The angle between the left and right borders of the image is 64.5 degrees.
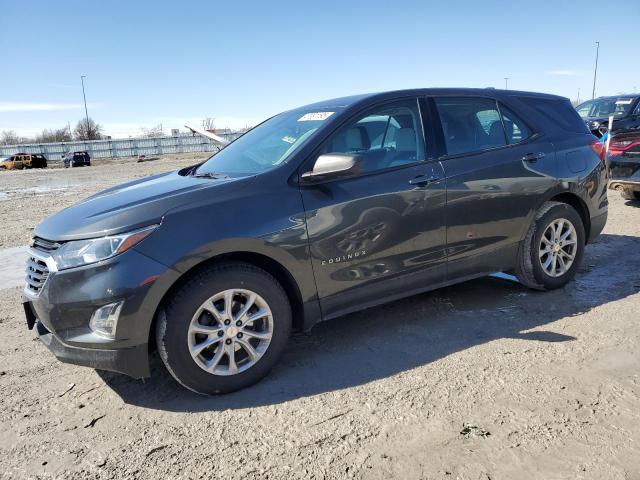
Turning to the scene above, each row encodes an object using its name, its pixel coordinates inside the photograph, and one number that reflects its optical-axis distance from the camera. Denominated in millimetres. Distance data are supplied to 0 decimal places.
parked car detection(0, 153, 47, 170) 40062
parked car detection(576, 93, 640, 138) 11891
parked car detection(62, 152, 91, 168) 39062
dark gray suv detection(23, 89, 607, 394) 2861
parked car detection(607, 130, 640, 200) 7734
